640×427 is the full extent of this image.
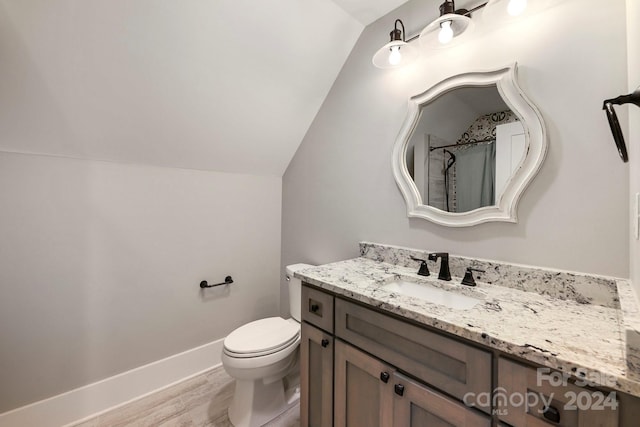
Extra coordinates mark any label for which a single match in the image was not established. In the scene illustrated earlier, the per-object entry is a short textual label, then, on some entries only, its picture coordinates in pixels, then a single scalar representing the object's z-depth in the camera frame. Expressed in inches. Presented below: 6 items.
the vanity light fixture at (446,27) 45.7
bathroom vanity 23.1
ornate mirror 43.9
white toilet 57.3
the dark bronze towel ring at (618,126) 25.1
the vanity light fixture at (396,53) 53.7
